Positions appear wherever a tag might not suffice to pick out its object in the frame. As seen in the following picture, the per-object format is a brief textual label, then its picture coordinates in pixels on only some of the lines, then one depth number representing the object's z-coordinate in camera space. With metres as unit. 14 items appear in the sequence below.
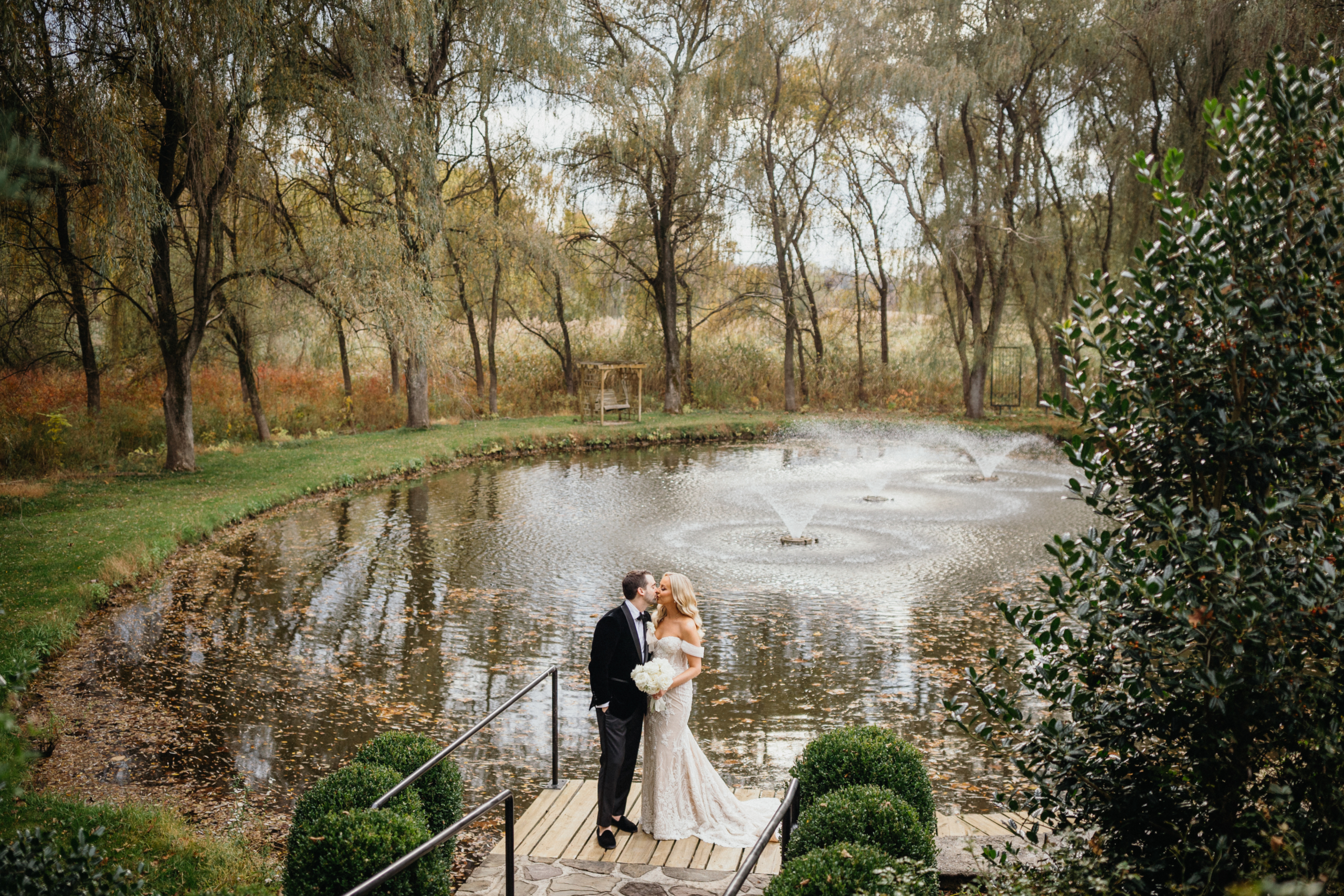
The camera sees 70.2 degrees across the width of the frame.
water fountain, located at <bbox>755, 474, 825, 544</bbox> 16.84
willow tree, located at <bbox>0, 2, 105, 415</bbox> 14.80
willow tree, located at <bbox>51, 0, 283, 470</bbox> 16.23
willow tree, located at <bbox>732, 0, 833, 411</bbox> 31.81
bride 6.39
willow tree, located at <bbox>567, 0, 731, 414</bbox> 30.67
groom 6.45
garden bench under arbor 30.45
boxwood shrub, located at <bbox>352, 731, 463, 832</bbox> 5.90
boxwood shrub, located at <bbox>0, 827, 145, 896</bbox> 3.31
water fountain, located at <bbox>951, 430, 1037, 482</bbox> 25.72
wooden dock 5.89
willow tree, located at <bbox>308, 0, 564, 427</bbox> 20.92
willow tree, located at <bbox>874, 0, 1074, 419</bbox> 29.09
